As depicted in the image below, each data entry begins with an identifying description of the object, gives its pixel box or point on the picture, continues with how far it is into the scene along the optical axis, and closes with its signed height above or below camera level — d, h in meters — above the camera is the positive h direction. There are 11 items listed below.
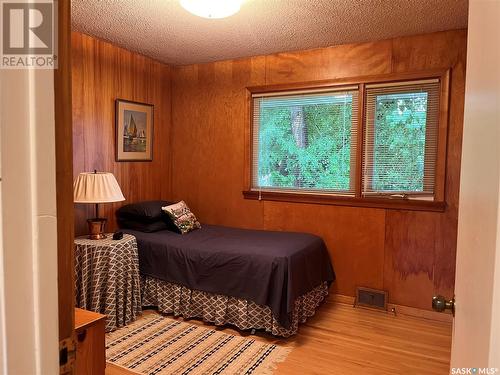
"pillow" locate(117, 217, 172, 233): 3.42 -0.60
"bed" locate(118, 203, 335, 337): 2.66 -0.89
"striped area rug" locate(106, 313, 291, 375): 2.30 -1.31
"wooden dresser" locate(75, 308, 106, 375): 1.45 -0.75
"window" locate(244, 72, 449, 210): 3.09 +0.24
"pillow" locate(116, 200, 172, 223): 3.42 -0.47
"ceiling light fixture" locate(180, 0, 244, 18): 2.29 +1.03
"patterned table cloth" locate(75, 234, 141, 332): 2.74 -0.88
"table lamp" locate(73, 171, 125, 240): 2.83 -0.23
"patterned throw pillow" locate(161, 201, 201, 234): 3.46 -0.52
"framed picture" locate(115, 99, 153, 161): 3.61 +0.34
